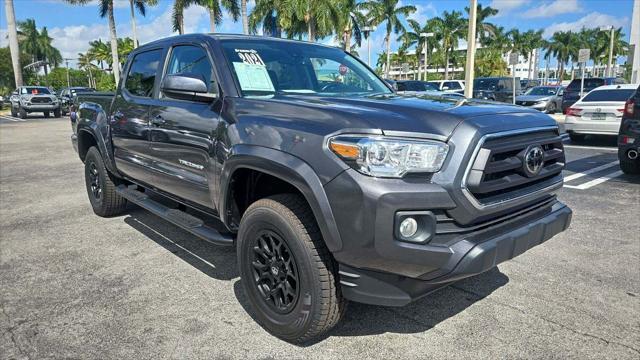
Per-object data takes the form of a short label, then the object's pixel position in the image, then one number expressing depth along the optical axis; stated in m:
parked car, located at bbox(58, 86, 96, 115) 28.90
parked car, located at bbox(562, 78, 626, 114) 19.50
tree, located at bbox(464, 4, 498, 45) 50.73
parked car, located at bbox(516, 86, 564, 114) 19.39
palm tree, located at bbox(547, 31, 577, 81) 82.79
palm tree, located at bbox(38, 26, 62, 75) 85.06
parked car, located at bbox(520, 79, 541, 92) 31.59
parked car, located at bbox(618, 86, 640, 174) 6.74
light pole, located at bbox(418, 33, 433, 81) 51.14
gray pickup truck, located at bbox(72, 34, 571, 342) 2.26
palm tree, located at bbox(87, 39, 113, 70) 71.93
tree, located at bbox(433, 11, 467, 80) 53.47
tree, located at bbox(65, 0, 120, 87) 34.12
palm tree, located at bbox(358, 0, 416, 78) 42.47
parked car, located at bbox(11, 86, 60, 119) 26.03
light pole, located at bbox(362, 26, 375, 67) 43.12
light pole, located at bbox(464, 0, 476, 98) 16.30
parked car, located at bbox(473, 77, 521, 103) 20.92
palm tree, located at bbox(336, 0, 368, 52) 36.41
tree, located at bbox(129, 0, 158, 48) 36.84
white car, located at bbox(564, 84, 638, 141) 10.39
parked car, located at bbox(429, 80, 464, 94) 24.91
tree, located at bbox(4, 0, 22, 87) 31.88
